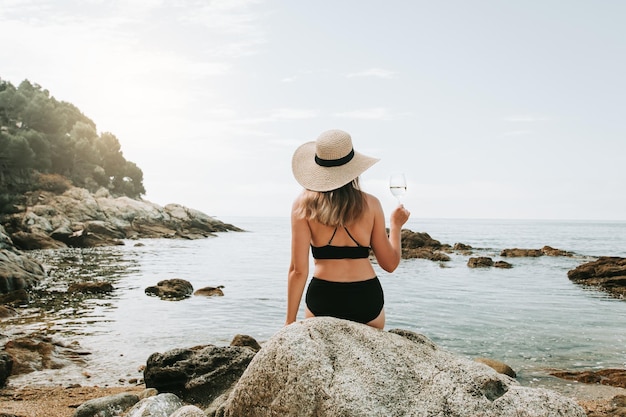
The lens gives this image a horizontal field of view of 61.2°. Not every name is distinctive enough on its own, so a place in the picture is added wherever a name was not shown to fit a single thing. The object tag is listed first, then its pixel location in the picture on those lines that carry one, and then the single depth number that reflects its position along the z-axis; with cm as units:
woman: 472
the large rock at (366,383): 373
